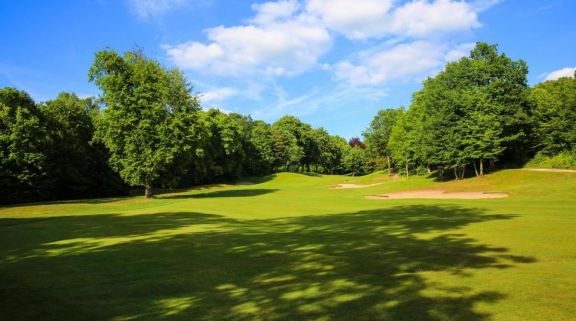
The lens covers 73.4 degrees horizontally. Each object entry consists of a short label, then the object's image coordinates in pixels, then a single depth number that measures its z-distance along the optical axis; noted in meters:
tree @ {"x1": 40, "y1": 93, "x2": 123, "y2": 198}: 46.94
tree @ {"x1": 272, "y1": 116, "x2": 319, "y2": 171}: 119.12
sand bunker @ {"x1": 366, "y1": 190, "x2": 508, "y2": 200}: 34.55
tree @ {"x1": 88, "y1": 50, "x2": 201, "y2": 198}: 40.06
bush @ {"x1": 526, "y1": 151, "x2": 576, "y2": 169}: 42.97
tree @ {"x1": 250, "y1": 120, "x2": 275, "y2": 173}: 105.44
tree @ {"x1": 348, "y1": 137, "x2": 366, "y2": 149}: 175.25
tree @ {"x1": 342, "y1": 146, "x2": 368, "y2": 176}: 131.62
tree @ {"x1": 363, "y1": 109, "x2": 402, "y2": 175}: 87.75
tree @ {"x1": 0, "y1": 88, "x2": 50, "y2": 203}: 40.47
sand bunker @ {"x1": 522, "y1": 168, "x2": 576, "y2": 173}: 38.71
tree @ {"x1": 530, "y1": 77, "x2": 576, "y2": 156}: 45.31
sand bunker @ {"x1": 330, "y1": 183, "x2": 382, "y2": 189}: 60.84
